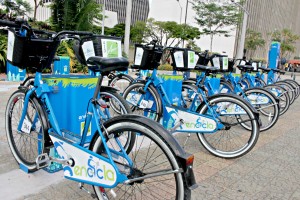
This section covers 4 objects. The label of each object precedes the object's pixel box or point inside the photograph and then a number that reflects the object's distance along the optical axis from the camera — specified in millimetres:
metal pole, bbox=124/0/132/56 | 12723
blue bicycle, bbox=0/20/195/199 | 1851
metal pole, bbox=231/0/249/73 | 17255
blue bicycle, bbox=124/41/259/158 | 3584
